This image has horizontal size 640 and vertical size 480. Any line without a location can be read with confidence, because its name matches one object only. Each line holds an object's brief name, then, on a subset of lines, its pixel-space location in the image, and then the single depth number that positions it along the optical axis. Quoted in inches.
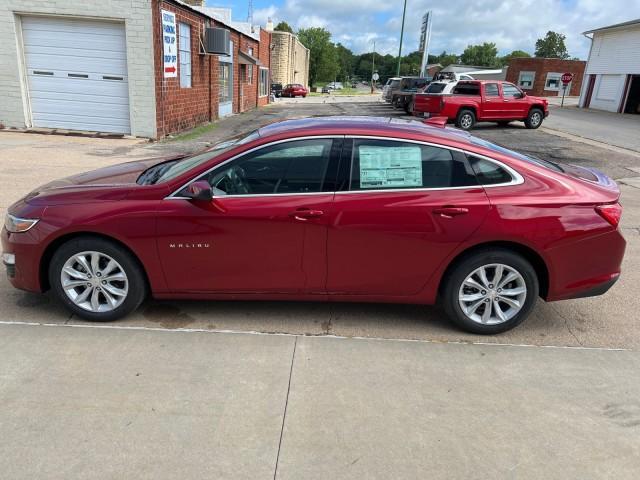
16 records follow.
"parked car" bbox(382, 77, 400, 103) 1179.9
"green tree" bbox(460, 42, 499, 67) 4677.2
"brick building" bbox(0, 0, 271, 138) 512.1
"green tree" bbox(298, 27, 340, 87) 3814.0
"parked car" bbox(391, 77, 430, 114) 979.3
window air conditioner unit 683.4
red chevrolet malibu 145.0
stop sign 1261.1
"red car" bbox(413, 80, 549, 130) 740.0
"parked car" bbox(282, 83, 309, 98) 2031.3
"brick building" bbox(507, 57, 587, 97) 1972.2
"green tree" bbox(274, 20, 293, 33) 3796.8
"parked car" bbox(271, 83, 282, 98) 1918.1
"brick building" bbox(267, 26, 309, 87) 2181.1
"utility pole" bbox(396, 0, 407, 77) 1842.6
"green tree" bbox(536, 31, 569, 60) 4326.8
